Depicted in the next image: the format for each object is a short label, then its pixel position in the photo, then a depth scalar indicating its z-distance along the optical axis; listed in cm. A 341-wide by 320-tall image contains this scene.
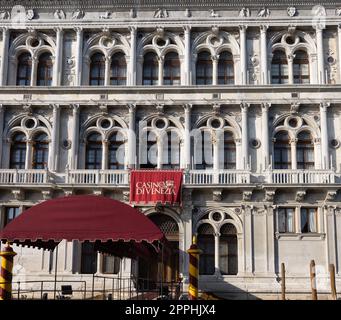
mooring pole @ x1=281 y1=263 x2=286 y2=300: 2307
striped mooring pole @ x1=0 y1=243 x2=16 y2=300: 1247
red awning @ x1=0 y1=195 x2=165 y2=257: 1398
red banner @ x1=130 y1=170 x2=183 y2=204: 2631
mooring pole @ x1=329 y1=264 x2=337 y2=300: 2146
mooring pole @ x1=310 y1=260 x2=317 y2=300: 2119
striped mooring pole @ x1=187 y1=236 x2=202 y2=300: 1216
